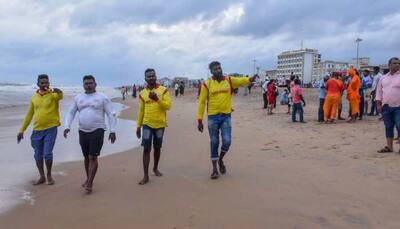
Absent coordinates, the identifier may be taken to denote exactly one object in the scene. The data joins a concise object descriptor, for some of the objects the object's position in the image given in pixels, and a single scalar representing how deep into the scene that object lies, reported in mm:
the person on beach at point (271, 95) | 19423
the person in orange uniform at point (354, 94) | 14008
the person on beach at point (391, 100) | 8430
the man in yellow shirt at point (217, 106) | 7215
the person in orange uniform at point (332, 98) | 14259
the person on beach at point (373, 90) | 14510
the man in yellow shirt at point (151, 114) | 7086
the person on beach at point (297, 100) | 15148
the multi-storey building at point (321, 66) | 95812
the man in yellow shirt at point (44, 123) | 7039
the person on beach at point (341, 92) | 14570
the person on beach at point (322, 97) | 14859
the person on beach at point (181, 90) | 60250
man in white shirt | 6570
